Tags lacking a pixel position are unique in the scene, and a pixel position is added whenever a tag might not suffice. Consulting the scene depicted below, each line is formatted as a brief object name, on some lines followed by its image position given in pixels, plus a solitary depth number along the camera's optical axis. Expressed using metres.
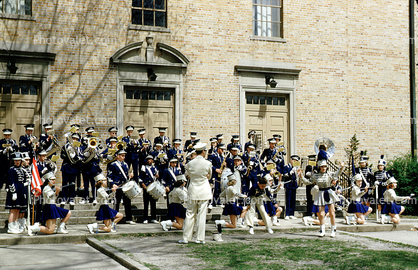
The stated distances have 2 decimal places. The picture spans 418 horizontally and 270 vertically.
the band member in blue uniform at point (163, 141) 14.21
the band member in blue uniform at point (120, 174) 12.35
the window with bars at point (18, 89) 15.45
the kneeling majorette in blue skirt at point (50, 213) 10.72
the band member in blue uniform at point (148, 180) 12.78
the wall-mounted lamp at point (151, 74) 16.53
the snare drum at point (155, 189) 12.36
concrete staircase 12.55
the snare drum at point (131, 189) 11.86
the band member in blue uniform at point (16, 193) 11.02
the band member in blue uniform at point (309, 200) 14.43
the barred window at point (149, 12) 17.05
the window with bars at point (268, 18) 18.69
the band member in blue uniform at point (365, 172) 15.53
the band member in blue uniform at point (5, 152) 12.92
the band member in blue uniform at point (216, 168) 13.98
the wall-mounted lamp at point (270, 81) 18.08
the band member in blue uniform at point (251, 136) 15.37
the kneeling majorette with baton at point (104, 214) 11.04
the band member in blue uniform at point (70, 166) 12.95
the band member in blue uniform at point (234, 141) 14.55
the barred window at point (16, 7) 15.55
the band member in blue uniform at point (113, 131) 13.61
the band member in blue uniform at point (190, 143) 14.33
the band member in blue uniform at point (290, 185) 14.30
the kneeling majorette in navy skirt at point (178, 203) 11.78
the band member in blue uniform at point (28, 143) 13.01
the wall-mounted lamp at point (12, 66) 15.07
